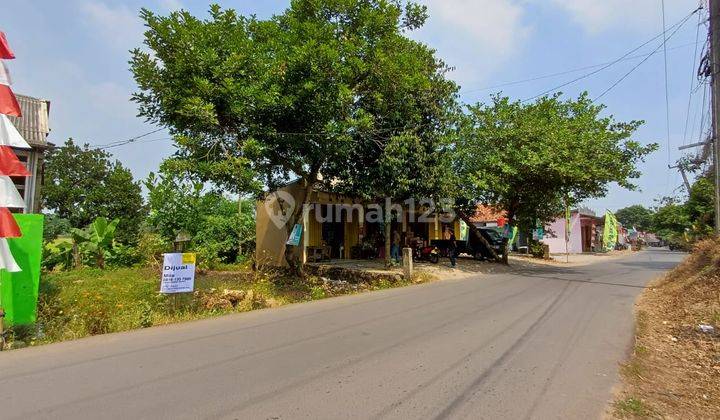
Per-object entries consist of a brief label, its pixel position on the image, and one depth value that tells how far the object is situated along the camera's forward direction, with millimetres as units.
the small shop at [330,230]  21391
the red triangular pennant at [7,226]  6820
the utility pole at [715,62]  11555
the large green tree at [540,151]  17984
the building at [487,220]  36375
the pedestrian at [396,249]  20016
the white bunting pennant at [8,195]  6883
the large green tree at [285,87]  12086
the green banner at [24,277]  7410
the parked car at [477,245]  24547
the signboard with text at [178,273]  9328
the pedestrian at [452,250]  20894
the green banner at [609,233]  48419
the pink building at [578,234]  42562
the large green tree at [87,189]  32250
